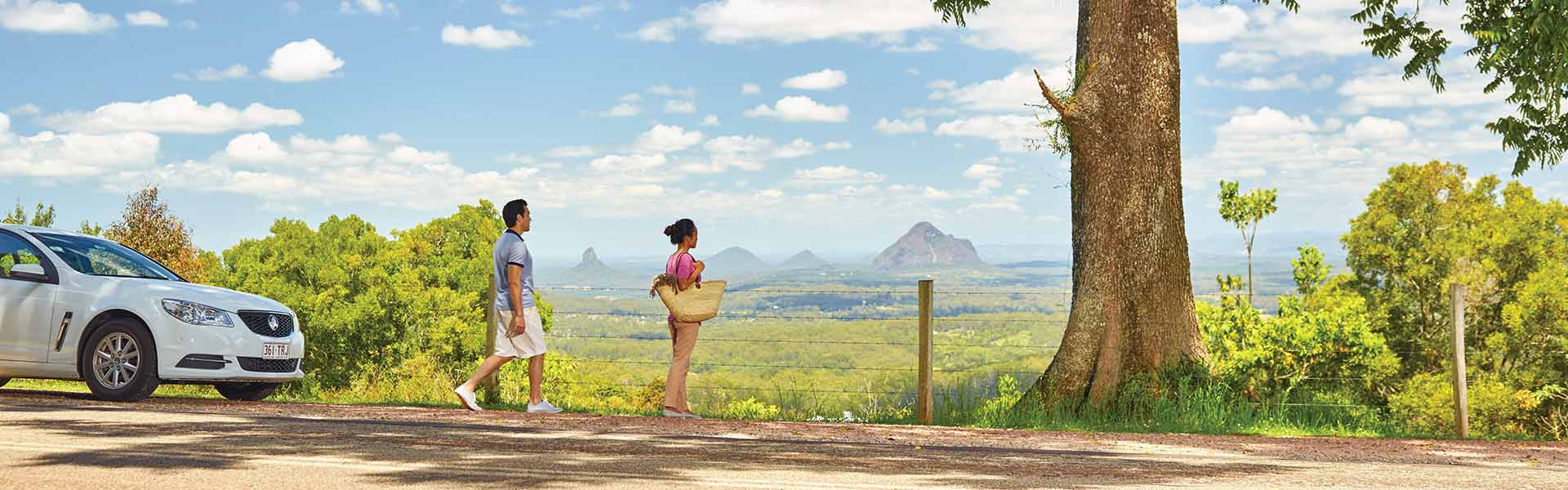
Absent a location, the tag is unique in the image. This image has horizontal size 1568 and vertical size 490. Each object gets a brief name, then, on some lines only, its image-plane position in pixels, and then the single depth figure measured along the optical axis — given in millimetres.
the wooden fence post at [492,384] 12835
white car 12062
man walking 11461
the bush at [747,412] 12727
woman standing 11258
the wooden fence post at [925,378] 12219
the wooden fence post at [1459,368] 12531
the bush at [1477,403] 23016
